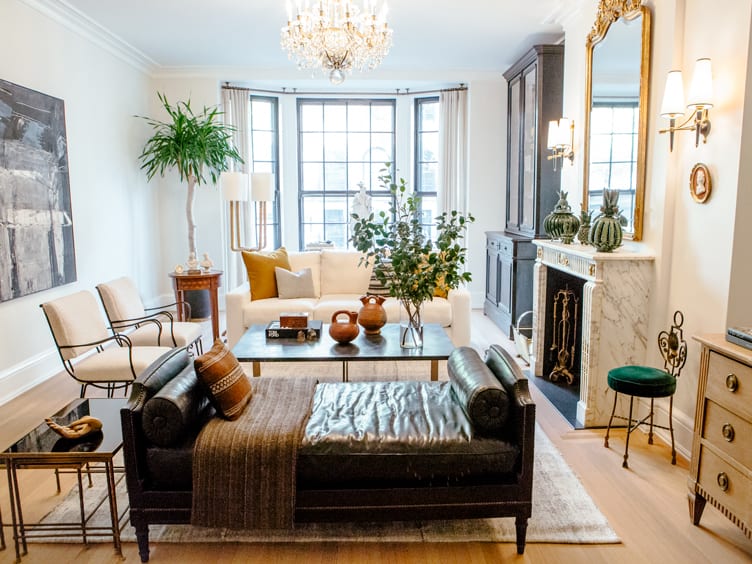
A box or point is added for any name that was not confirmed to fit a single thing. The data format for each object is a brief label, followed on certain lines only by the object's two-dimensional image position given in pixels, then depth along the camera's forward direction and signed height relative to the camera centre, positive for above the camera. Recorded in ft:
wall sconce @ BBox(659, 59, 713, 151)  9.45 +1.86
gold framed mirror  11.73 +2.27
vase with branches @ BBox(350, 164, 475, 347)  11.15 -0.88
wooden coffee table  11.41 -2.80
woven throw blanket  7.32 -3.38
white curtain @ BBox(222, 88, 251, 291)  23.41 +2.54
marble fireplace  11.41 -2.12
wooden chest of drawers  7.17 -2.90
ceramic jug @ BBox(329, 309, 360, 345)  12.12 -2.45
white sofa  15.99 -2.67
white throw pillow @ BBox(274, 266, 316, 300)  17.12 -2.10
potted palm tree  20.84 +2.35
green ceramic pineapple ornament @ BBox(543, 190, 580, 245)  13.93 -0.27
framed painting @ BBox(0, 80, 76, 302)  13.32 +0.42
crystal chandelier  12.70 +3.92
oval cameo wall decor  9.80 +0.49
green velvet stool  9.67 -2.80
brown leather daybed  7.39 -3.21
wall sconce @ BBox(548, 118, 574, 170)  15.10 +1.96
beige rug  8.04 -4.47
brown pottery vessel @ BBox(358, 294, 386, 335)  12.86 -2.28
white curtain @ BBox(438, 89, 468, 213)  24.07 +2.58
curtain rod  24.06 +5.07
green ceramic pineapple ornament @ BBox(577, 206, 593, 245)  13.32 -0.37
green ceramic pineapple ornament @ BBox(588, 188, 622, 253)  11.63 -0.32
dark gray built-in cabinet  18.26 +1.13
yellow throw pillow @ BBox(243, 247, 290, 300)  16.97 -1.80
